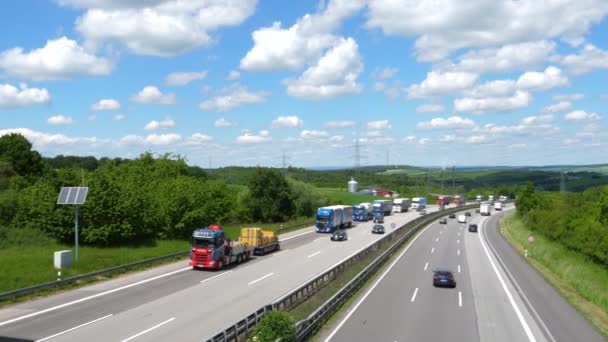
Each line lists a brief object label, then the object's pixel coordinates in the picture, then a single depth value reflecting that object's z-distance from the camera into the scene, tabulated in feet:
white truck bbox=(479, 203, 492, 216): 380.78
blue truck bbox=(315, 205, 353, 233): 214.69
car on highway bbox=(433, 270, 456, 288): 94.22
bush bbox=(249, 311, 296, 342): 48.57
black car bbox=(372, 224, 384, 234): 217.97
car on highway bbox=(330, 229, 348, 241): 185.26
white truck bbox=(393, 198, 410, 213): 380.17
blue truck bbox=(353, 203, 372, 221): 297.53
